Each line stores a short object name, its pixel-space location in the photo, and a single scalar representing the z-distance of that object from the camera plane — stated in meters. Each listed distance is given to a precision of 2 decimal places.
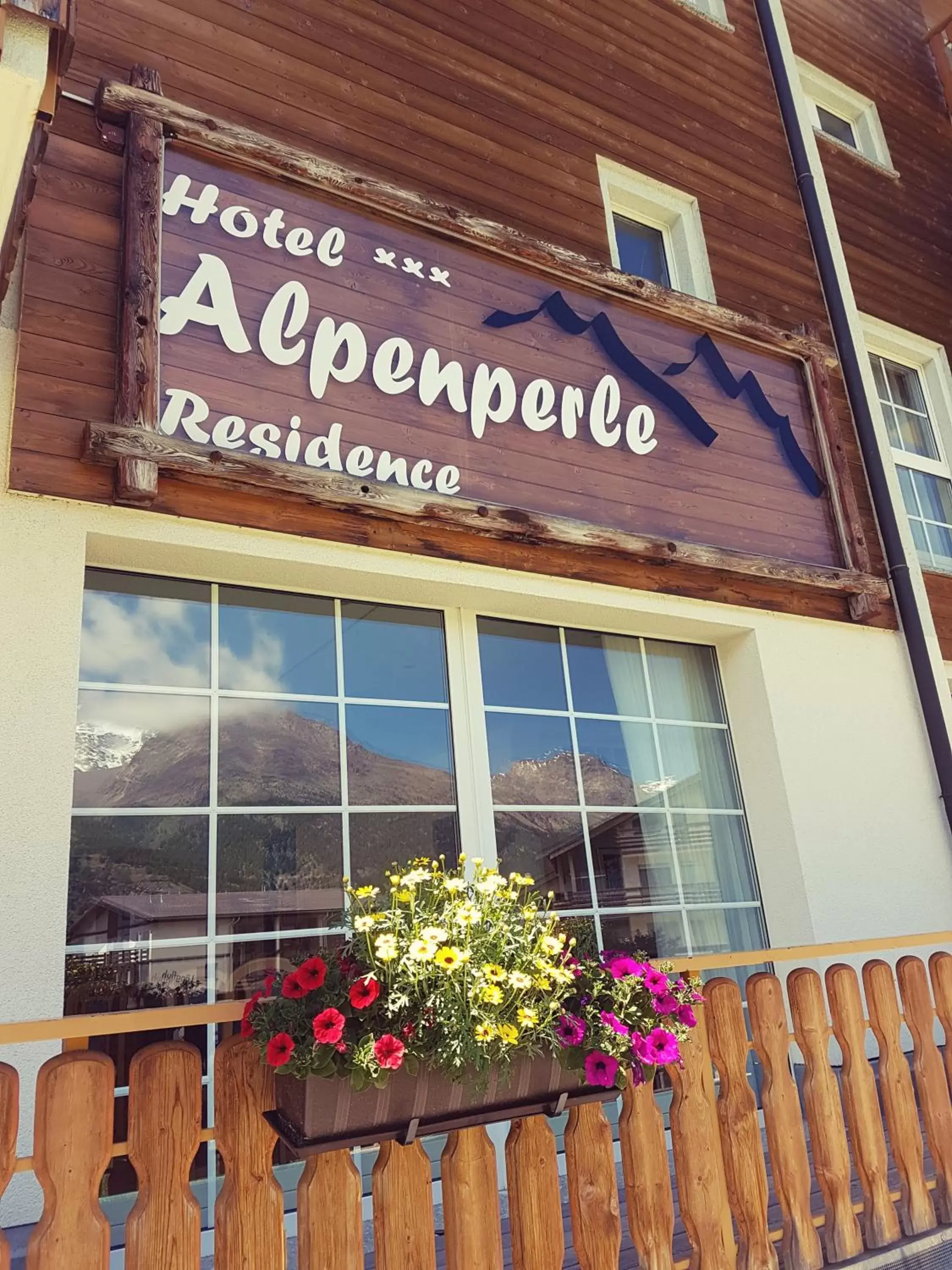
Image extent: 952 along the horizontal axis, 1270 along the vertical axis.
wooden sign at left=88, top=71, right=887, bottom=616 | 3.14
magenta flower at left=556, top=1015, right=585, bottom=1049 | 1.88
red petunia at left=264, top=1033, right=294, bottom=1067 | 1.63
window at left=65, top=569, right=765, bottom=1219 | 2.81
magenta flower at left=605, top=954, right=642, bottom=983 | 2.04
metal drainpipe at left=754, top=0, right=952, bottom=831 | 4.71
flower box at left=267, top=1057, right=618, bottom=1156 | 1.67
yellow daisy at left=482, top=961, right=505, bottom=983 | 1.83
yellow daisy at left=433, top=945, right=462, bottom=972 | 1.80
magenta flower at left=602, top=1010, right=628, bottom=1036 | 1.91
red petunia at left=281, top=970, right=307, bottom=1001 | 1.74
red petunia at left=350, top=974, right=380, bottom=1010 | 1.71
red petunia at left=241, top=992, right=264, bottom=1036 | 1.77
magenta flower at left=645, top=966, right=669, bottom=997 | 2.03
